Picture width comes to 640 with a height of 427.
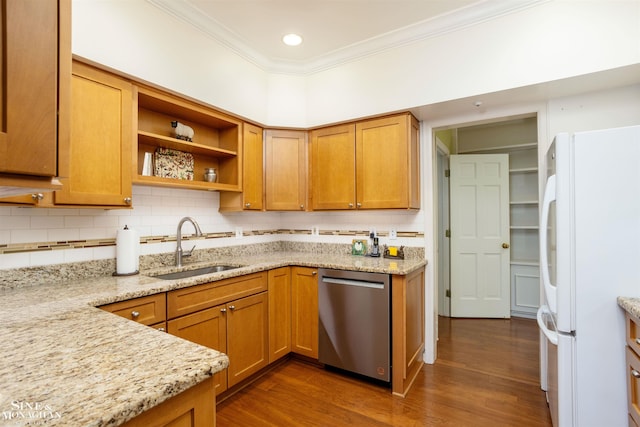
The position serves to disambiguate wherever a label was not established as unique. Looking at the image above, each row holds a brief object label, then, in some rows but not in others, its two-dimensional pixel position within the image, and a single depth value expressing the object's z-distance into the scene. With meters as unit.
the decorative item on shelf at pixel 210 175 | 2.62
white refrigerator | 1.40
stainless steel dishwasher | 2.26
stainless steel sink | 2.26
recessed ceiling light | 2.54
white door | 3.77
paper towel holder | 2.03
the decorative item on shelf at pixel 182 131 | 2.36
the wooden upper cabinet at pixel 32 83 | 0.56
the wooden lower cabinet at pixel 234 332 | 1.92
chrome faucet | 2.39
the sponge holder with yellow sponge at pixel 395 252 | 2.78
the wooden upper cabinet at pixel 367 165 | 2.57
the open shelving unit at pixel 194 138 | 2.15
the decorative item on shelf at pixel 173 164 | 2.37
